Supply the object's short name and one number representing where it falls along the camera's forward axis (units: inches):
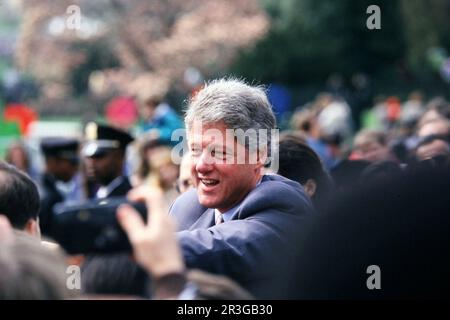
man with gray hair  252.1
